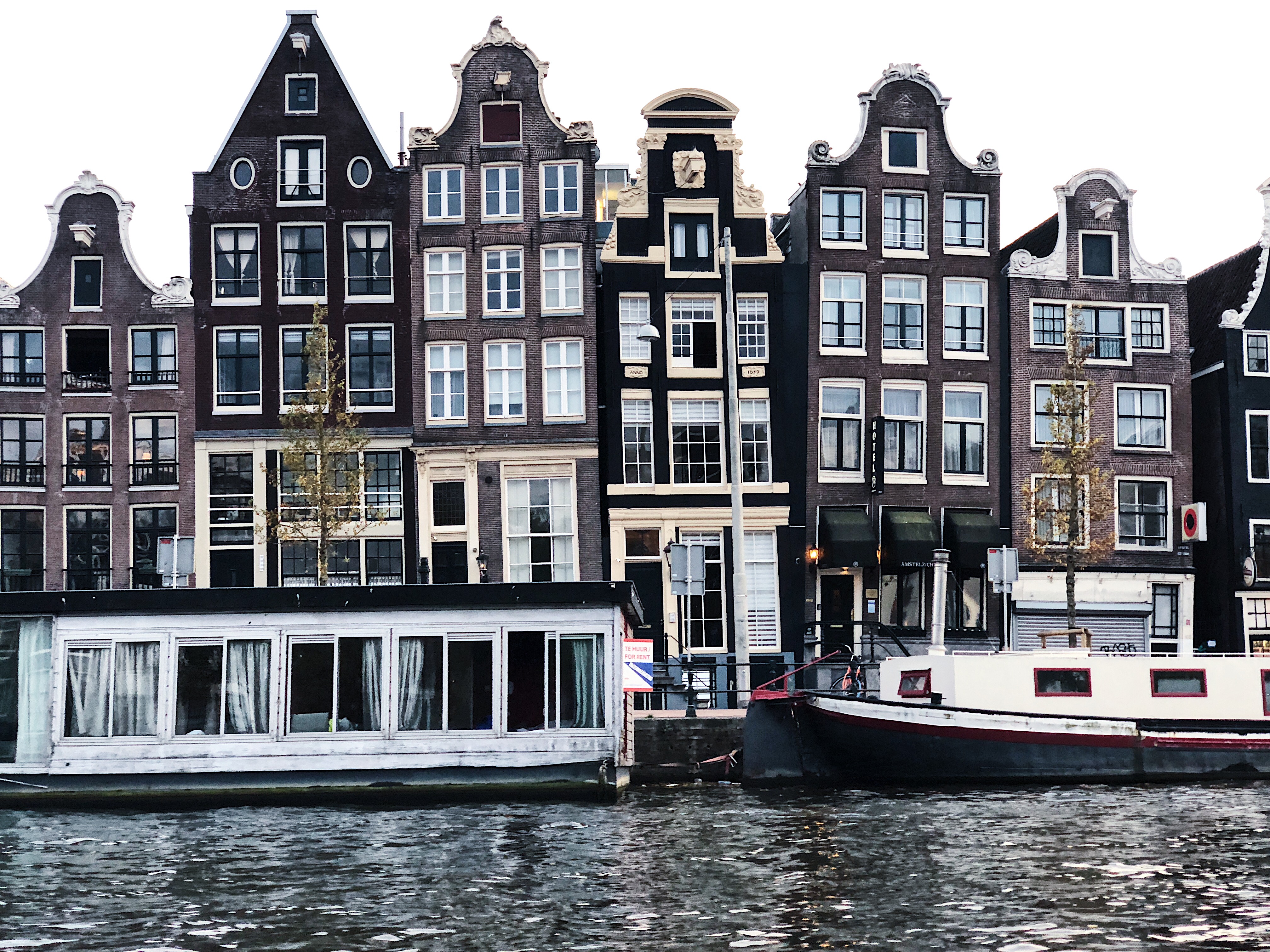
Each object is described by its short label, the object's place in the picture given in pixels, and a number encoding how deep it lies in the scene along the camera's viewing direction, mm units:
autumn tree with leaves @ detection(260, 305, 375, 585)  48375
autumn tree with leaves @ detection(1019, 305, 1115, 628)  50062
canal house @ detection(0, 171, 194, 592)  52062
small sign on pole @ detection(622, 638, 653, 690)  32688
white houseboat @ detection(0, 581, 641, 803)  32375
